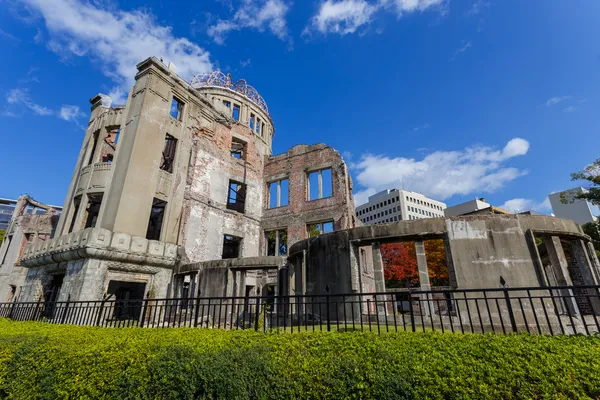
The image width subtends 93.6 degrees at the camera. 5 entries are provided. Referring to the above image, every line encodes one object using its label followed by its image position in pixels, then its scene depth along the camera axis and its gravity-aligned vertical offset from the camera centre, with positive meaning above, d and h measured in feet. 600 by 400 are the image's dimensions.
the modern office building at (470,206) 205.67 +63.67
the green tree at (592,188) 68.13 +25.57
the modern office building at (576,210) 180.45 +54.11
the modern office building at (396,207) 263.29 +84.20
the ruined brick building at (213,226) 31.09 +13.07
